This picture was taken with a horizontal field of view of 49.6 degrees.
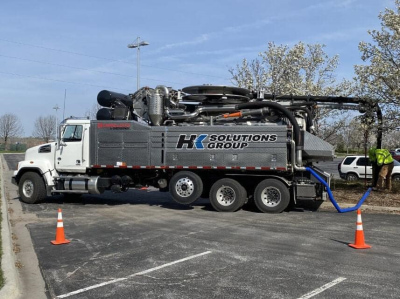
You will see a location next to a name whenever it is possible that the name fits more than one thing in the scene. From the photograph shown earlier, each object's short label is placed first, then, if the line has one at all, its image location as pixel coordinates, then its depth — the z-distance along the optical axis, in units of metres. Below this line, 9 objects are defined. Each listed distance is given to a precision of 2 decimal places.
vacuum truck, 12.30
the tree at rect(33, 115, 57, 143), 73.83
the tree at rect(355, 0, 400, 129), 14.32
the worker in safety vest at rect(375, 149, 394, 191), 15.50
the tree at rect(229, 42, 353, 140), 21.78
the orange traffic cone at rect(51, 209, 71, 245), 8.54
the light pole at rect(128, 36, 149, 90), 26.66
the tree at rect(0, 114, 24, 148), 85.94
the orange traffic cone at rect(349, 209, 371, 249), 7.95
